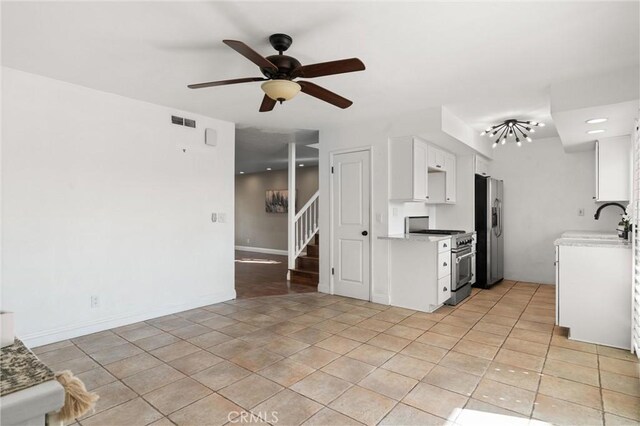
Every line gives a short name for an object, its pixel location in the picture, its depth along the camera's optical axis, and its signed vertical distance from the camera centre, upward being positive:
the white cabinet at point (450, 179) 5.32 +0.47
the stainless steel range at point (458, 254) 4.53 -0.62
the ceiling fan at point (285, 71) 2.24 +0.93
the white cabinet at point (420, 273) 4.18 -0.78
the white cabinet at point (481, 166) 5.70 +0.74
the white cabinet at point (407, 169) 4.35 +0.52
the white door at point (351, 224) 4.72 -0.19
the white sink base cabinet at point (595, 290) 3.06 -0.74
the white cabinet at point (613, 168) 4.21 +0.50
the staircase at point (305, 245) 5.88 -0.64
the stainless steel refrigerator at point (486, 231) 5.41 -0.35
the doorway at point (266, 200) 5.60 +0.31
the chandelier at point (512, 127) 4.56 +1.13
